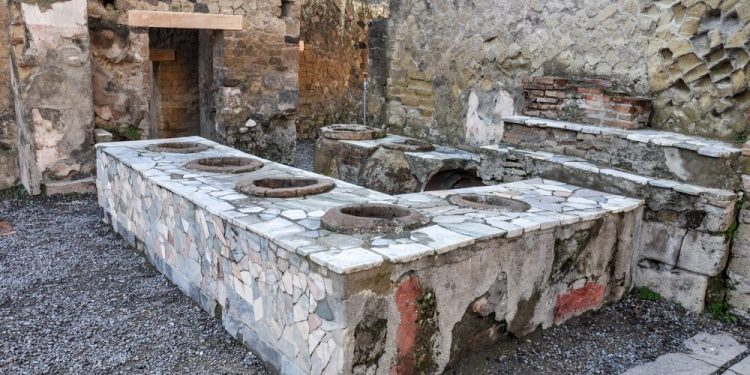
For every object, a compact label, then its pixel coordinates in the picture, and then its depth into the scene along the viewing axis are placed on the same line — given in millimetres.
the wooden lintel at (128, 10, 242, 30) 6857
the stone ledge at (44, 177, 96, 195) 6449
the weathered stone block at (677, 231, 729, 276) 3879
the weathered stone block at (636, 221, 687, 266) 4039
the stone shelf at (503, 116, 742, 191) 3969
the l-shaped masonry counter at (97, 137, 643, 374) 2734
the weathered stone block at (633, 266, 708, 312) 3969
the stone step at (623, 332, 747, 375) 3272
